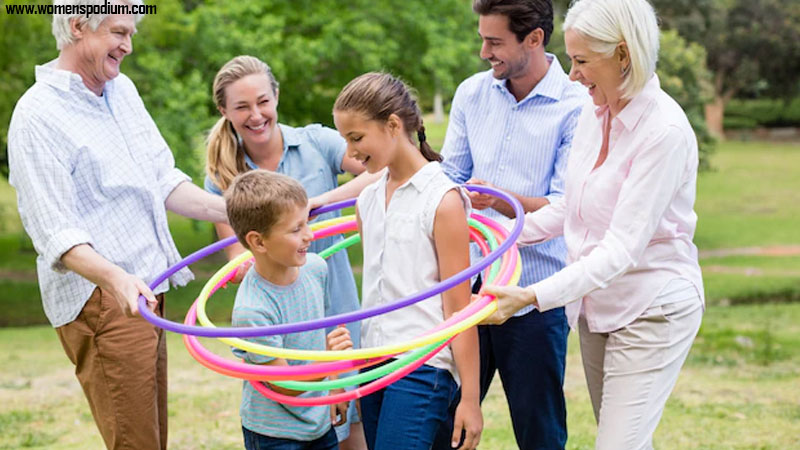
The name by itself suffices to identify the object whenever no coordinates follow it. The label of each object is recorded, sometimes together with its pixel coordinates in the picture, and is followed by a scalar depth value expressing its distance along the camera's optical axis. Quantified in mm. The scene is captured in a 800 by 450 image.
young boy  3615
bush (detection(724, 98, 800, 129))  47781
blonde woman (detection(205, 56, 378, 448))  4398
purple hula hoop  3277
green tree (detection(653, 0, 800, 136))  39156
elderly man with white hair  3963
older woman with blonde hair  3365
